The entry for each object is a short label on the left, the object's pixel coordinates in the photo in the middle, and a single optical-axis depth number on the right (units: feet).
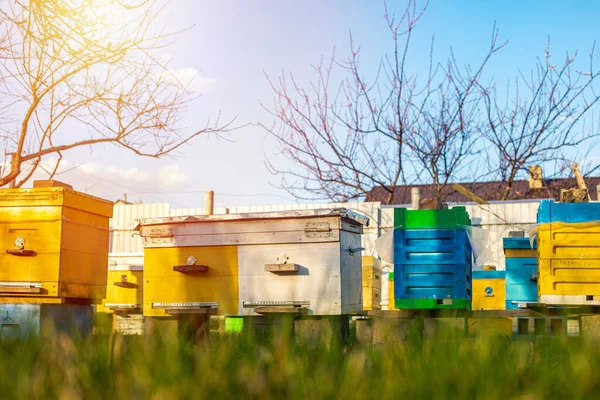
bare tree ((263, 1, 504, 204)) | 38.04
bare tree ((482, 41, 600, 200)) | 38.55
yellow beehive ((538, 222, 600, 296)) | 16.81
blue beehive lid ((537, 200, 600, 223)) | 17.19
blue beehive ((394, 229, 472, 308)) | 17.38
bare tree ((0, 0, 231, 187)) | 17.07
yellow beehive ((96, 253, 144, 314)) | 27.32
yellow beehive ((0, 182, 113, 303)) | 16.60
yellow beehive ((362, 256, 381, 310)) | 27.35
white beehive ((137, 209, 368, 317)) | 16.08
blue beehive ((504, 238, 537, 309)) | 21.07
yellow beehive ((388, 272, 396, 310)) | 27.37
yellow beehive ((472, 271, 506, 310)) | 25.25
